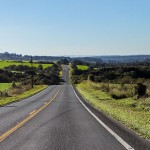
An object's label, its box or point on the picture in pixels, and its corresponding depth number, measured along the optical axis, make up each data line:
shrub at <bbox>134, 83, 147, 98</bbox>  31.08
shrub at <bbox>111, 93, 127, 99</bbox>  34.34
